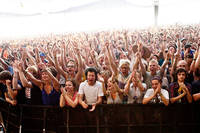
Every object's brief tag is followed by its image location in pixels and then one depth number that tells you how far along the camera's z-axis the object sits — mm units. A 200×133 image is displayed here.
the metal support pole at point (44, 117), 4496
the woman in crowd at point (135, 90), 4422
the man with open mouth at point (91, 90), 4473
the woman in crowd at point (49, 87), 4664
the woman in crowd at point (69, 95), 4312
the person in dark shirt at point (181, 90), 4203
